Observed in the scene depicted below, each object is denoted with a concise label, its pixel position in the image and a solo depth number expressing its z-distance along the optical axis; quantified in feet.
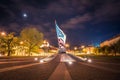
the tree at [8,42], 107.86
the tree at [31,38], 121.62
